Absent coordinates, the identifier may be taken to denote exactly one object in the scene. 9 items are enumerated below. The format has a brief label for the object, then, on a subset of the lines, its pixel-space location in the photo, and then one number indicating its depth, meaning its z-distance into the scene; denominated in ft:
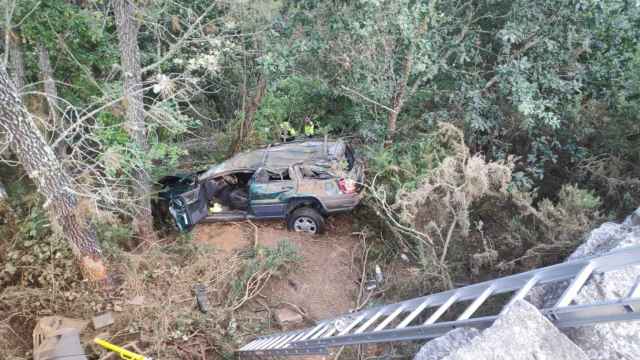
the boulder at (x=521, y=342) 9.46
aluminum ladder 8.64
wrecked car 25.77
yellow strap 18.54
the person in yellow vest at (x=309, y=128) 31.53
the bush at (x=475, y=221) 20.35
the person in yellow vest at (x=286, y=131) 33.08
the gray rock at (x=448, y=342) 10.75
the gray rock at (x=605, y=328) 10.53
